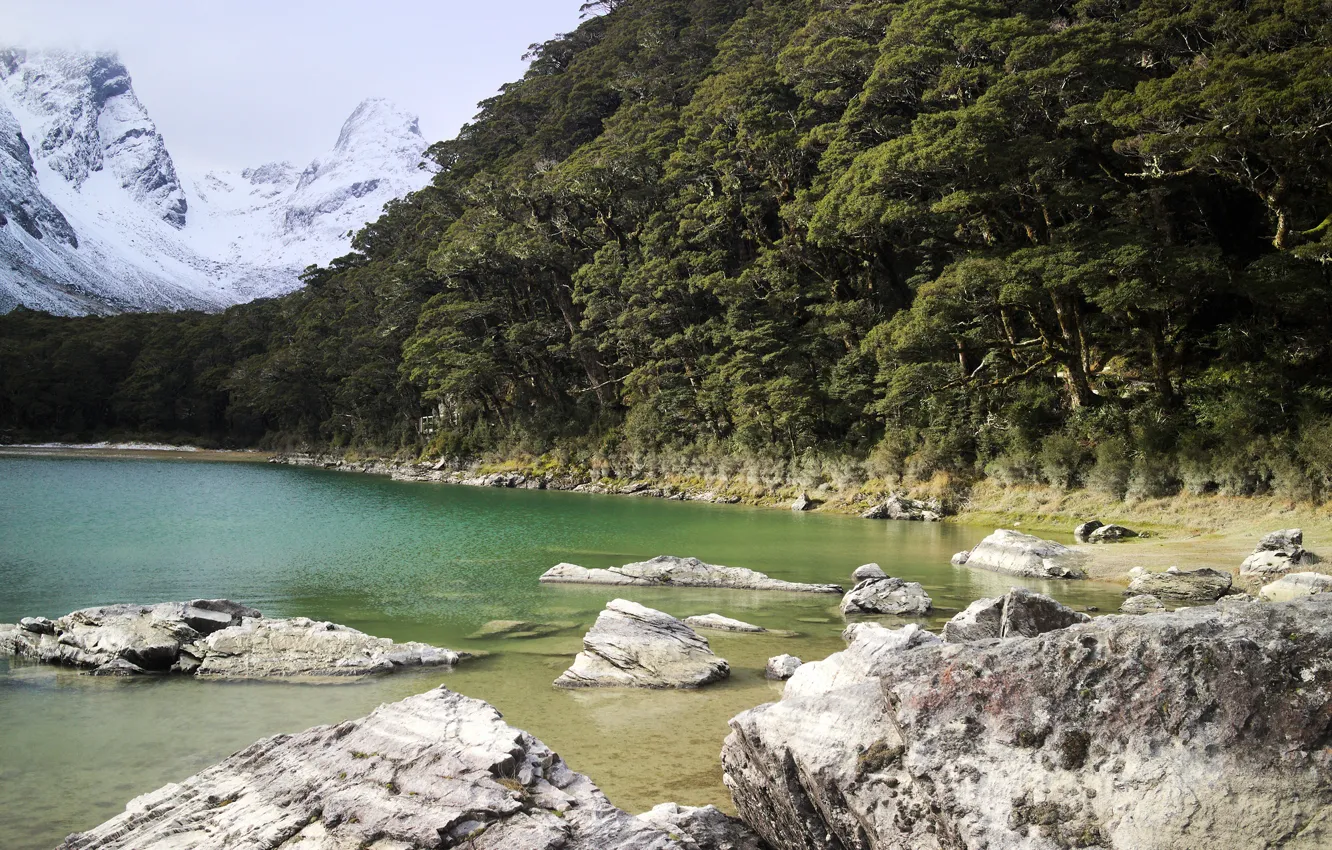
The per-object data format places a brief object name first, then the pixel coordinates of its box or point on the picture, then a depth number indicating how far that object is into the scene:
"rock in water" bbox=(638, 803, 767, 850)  4.71
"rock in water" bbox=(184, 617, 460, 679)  9.99
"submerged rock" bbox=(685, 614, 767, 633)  11.96
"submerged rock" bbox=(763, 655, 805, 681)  9.28
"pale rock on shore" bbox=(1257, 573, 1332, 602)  11.30
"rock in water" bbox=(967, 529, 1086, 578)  16.00
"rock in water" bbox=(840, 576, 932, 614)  12.85
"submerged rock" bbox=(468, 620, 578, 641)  12.12
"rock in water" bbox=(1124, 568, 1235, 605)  12.57
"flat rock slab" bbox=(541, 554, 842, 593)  15.81
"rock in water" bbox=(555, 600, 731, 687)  9.24
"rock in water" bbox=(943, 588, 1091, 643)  6.41
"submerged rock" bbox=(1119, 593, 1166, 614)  11.82
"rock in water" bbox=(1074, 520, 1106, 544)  20.31
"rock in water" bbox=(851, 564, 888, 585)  14.73
